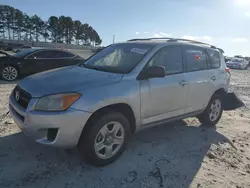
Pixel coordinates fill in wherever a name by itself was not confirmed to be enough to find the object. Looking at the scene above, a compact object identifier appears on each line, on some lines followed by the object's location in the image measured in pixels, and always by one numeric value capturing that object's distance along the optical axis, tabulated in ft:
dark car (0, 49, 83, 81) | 32.60
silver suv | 10.29
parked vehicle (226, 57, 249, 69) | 99.09
